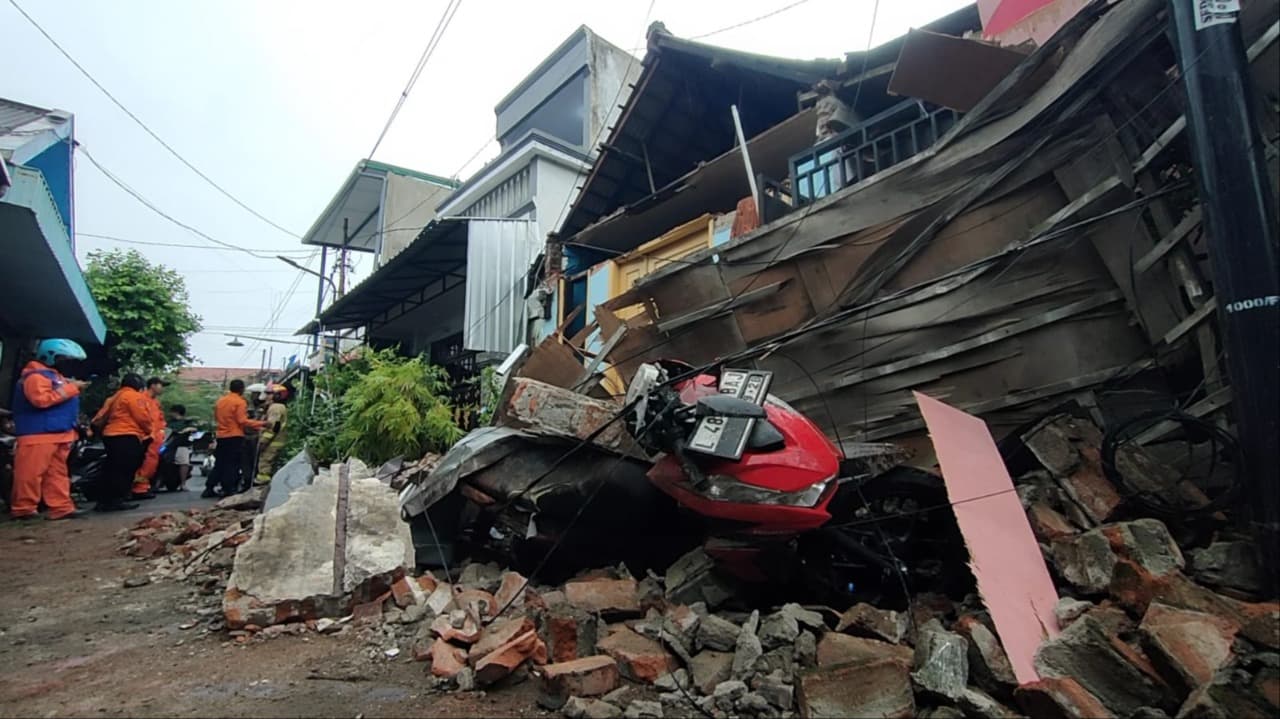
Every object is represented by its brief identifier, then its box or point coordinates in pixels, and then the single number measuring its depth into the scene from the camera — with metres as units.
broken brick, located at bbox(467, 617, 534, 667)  2.39
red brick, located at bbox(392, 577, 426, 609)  3.10
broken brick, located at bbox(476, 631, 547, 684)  2.24
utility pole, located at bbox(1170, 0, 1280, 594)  2.19
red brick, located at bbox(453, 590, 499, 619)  2.90
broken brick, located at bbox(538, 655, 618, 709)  2.11
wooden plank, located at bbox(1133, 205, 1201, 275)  2.69
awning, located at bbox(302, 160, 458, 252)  17.92
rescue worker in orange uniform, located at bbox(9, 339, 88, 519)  5.87
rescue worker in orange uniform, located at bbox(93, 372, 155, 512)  6.64
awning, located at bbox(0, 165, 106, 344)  4.82
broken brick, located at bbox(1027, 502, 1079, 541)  2.72
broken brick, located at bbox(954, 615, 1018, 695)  2.00
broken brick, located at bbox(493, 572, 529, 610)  2.95
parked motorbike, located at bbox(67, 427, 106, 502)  7.71
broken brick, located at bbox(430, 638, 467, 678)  2.30
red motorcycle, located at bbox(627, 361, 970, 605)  2.70
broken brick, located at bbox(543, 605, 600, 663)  2.42
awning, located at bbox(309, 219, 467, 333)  10.74
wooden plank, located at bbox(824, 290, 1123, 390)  3.11
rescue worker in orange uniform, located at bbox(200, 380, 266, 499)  7.82
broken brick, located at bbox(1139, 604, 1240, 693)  1.75
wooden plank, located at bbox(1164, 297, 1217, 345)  2.63
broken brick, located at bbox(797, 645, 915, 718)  1.91
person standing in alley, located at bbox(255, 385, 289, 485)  8.49
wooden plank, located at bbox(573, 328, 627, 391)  4.86
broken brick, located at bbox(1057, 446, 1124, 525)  2.73
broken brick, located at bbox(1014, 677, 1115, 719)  1.70
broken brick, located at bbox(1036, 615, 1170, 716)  1.85
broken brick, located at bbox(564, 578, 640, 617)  2.86
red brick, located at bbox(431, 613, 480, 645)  2.56
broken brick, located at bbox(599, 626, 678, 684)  2.28
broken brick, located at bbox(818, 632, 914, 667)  2.18
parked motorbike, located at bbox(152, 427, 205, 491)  9.12
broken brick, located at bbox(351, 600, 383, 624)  2.95
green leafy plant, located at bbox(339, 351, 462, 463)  6.89
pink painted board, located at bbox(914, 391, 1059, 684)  2.17
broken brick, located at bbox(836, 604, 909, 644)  2.38
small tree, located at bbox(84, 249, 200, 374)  12.30
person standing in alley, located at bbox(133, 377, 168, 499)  7.86
